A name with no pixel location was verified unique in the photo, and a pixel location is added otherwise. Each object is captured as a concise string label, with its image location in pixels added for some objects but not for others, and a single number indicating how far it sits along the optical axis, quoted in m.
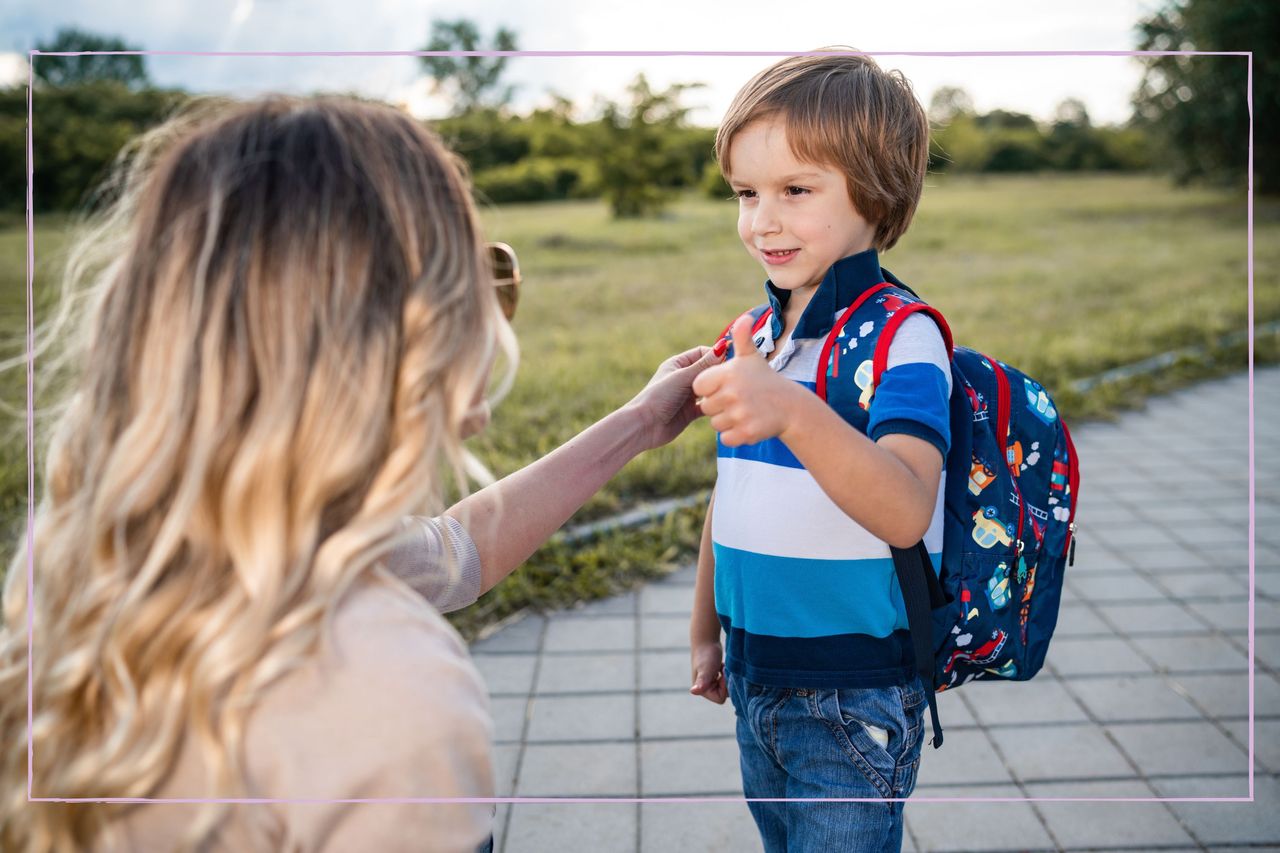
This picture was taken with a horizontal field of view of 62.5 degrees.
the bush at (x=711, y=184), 13.49
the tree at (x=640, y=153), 15.73
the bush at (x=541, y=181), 12.45
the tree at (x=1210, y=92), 15.82
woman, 0.89
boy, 1.47
